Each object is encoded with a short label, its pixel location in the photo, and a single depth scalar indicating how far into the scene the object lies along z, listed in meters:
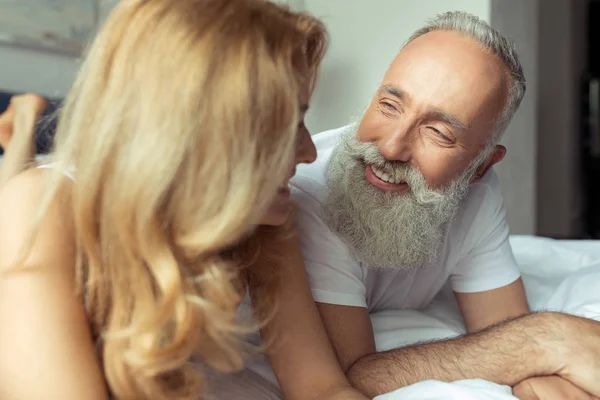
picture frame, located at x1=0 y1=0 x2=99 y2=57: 2.47
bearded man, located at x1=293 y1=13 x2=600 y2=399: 1.17
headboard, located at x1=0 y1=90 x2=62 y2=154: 1.60
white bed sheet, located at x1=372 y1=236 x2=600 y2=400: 1.03
